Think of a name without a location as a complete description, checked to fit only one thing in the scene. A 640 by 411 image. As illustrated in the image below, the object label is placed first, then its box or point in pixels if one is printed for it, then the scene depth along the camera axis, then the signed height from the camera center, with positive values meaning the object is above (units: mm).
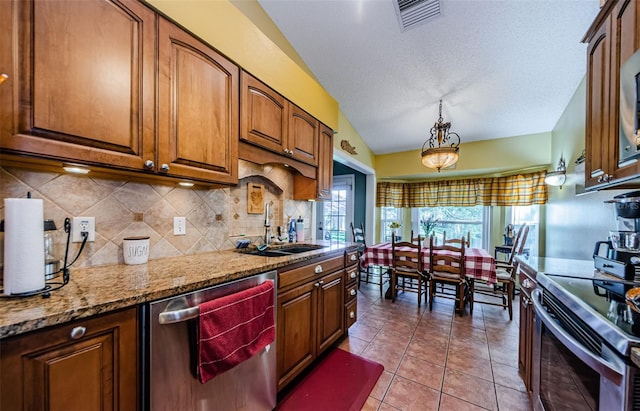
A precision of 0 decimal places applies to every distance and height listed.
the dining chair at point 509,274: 2770 -896
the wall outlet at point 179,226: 1499 -156
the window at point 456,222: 4289 -333
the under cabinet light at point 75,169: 972 +144
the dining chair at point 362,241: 4018 -769
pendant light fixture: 2664 +575
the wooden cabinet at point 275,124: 1594 +629
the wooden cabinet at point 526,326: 1397 -779
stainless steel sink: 1707 -387
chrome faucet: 2127 -215
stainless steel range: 669 -501
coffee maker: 1152 -217
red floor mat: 1471 -1283
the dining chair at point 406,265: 3022 -809
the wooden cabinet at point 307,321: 1454 -857
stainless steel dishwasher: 838 -648
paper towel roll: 744 -152
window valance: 3676 +223
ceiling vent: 1836 +1586
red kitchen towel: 967 -588
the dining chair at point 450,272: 2770 -844
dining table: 2711 -733
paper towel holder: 753 -308
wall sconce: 2754 +354
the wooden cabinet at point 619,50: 1003 +712
